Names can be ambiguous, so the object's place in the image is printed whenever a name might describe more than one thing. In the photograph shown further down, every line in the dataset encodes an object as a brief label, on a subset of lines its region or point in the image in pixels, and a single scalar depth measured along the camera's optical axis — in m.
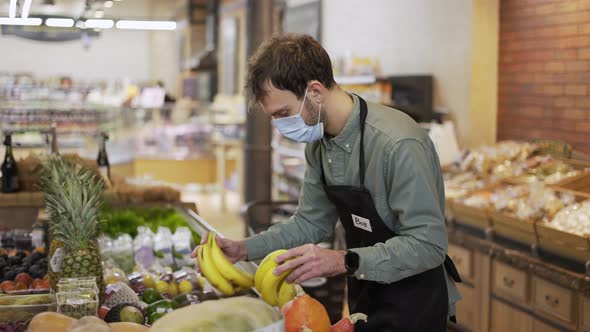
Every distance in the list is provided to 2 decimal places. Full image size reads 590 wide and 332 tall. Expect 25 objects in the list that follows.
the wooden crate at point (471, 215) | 5.19
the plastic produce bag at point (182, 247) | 4.12
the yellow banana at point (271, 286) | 2.47
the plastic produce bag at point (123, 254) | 4.03
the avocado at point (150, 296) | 3.17
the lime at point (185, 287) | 3.45
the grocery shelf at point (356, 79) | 7.46
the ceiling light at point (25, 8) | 5.96
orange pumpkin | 2.21
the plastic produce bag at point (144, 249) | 4.09
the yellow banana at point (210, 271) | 2.59
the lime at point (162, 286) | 3.43
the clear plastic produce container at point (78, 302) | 2.37
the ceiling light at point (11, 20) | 6.37
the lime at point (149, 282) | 3.49
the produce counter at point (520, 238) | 4.38
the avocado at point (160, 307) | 2.83
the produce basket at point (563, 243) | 4.25
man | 2.48
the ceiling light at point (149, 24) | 13.06
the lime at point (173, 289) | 3.44
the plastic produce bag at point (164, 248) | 4.14
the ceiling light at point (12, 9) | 6.13
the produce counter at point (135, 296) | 2.51
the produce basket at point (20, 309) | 2.51
